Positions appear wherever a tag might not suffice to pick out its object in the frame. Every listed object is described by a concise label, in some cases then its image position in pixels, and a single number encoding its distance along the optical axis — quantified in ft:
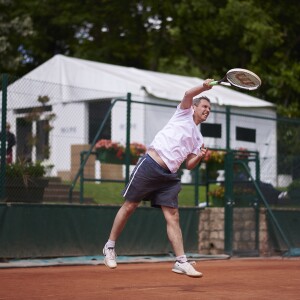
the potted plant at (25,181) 40.34
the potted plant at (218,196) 49.78
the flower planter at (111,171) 45.11
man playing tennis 27.91
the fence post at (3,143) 39.91
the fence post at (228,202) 48.42
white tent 42.47
